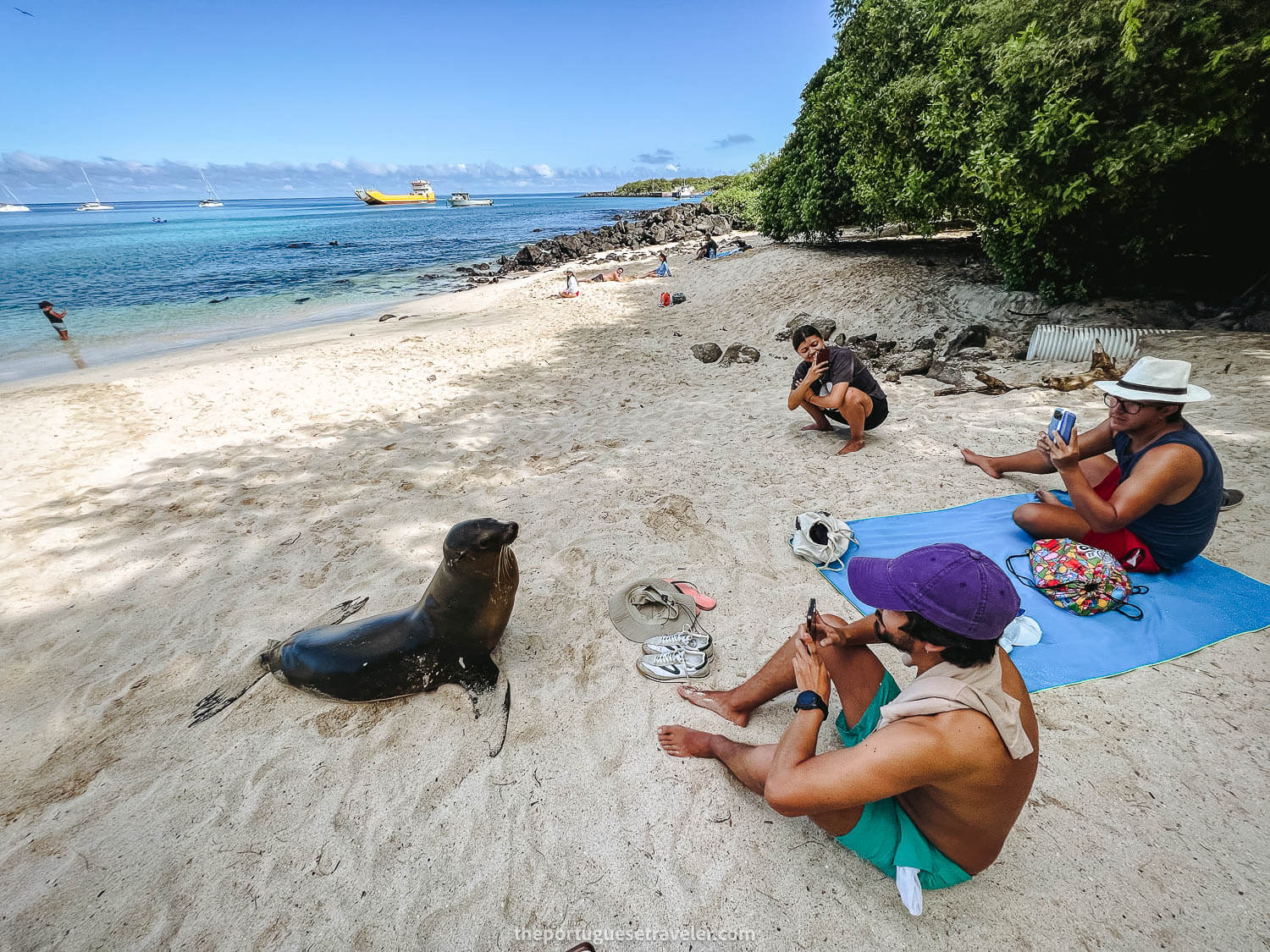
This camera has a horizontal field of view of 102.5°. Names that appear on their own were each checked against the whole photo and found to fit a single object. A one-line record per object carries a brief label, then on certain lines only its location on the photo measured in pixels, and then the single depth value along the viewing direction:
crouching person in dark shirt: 5.41
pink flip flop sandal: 3.60
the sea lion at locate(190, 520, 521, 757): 2.92
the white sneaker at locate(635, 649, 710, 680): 3.06
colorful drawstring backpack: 3.19
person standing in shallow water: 13.69
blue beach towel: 2.91
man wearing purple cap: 1.65
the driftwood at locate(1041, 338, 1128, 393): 6.29
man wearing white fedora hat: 3.02
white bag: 3.88
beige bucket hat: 3.41
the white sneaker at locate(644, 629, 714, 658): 3.22
